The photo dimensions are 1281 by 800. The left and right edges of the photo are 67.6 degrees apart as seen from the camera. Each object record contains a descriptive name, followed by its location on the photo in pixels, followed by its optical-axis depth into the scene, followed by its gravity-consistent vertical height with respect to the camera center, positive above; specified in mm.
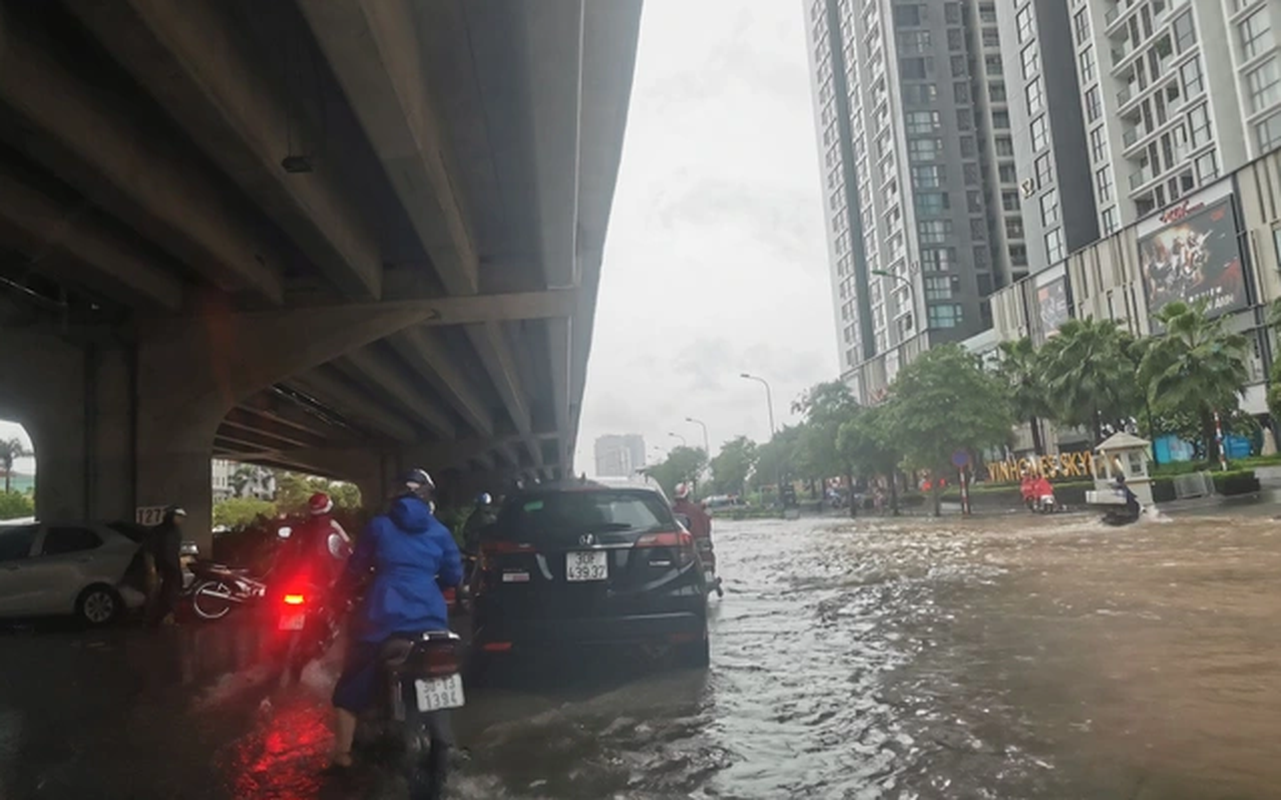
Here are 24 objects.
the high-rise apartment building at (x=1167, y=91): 49906 +22184
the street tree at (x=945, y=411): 39844 +3477
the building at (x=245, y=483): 114738 +7786
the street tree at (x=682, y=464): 123438 +6529
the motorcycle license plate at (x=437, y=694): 4207 -712
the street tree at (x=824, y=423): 57438 +4851
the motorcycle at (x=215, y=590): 12805 -572
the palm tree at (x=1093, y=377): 40312 +4569
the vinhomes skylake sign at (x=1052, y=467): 43250 +989
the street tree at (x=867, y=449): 49875 +2790
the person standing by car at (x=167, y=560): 11750 -106
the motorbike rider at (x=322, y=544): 7297 -31
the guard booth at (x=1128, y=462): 26625 +564
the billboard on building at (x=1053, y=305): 62781 +12144
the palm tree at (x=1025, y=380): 46625 +5349
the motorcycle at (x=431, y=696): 4246 -722
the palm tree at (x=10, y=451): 90812 +10735
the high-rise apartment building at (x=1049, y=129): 65750 +25600
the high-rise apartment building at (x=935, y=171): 82750 +28728
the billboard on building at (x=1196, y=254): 47188 +11568
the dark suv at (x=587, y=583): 6891 -450
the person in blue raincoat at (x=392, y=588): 4629 -262
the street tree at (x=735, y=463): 94188 +4790
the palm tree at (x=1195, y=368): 33625 +3873
